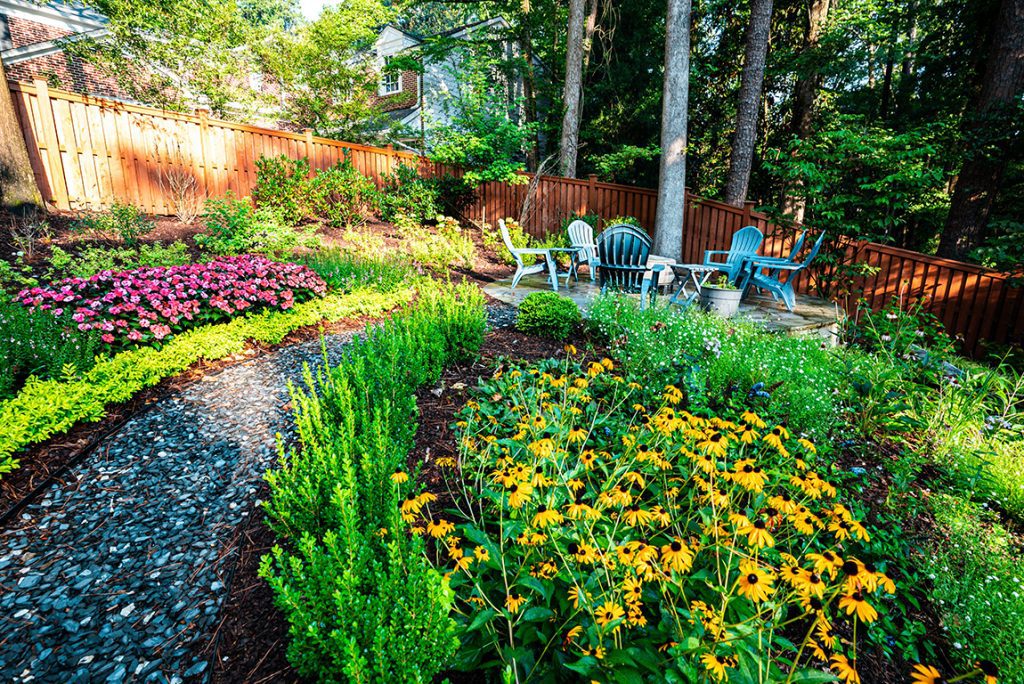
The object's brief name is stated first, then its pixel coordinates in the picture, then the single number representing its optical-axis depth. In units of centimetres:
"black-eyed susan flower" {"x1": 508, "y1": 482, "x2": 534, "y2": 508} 133
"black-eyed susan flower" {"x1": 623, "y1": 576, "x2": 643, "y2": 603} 126
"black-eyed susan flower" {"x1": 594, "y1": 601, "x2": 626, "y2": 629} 123
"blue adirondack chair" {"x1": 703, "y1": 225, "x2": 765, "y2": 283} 618
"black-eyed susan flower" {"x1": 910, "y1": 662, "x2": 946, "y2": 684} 90
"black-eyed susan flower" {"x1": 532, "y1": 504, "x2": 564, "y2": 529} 130
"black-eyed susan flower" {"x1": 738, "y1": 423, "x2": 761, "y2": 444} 171
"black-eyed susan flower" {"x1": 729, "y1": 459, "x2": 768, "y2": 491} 134
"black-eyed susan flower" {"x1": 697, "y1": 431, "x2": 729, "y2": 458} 150
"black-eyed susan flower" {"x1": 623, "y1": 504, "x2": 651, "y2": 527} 132
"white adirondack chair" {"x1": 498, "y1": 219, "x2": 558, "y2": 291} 629
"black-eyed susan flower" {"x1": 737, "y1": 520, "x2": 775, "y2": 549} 117
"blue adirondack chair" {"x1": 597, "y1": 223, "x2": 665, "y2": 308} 588
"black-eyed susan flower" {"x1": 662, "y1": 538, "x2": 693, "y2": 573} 119
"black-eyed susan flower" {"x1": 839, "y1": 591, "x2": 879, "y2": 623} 93
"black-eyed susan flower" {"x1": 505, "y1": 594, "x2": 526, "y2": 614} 131
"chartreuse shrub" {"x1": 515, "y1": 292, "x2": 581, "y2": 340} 414
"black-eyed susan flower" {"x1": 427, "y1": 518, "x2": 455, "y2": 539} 137
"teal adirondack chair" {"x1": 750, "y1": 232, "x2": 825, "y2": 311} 547
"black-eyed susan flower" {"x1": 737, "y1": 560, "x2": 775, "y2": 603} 103
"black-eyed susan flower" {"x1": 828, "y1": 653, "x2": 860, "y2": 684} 97
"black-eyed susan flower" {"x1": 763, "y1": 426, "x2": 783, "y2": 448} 155
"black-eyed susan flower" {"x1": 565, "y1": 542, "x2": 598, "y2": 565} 133
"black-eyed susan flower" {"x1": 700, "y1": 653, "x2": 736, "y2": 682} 108
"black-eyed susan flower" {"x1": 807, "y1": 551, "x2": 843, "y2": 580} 112
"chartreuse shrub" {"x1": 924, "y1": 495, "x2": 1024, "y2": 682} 176
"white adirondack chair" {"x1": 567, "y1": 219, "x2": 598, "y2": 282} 691
